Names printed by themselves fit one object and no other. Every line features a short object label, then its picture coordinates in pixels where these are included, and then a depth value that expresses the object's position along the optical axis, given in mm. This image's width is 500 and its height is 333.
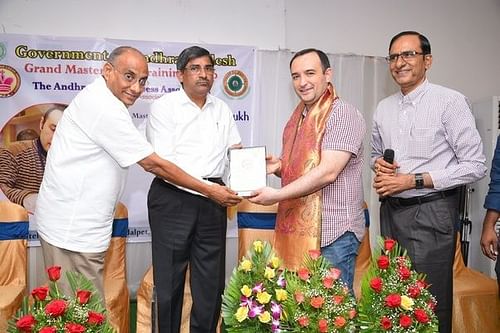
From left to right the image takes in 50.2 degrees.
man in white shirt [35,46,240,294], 2209
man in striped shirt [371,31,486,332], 2348
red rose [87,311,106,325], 1287
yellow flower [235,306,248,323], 1339
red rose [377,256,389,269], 1408
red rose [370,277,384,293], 1344
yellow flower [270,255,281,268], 1458
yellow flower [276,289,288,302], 1356
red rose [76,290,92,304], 1350
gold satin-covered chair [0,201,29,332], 3068
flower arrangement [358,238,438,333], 1316
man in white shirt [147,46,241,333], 2689
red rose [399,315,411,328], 1285
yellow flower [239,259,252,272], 1451
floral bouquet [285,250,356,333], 1286
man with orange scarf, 2111
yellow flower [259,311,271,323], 1328
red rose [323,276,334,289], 1344
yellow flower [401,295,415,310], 1323
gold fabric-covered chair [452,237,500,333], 3100
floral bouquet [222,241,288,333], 1348
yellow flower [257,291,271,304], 1354
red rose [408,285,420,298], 1364
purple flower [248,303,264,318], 1343
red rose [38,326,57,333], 1227
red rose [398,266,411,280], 1396
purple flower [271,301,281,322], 1342
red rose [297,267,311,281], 1392
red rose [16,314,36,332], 1230
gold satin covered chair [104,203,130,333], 3057
